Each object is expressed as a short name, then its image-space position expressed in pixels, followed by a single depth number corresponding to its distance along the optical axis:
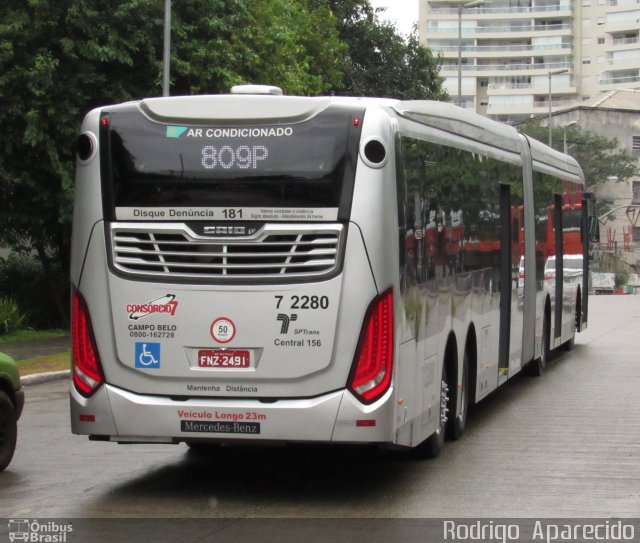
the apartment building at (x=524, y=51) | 151.75
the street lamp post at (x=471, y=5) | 47.94
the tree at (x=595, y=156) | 103.38
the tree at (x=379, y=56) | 60.06
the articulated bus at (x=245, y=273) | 9.30
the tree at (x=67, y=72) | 27.80
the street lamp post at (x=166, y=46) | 27.80
